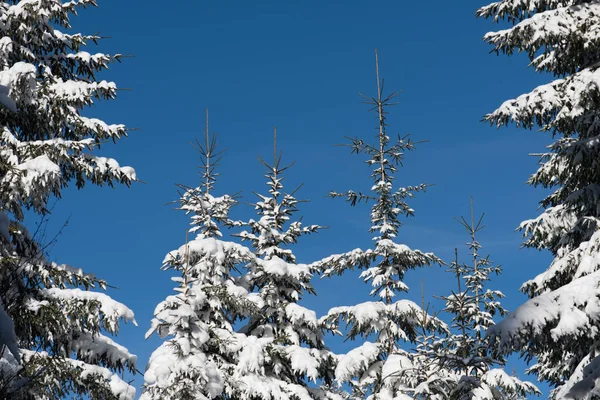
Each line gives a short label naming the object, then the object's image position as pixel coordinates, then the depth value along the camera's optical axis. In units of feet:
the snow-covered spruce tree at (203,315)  50.47
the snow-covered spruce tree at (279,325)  54.95
